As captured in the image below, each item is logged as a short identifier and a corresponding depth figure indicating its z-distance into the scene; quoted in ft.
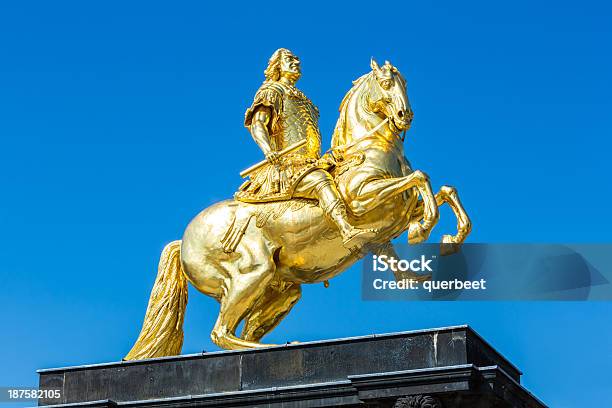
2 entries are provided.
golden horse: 57.21
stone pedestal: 48.65
